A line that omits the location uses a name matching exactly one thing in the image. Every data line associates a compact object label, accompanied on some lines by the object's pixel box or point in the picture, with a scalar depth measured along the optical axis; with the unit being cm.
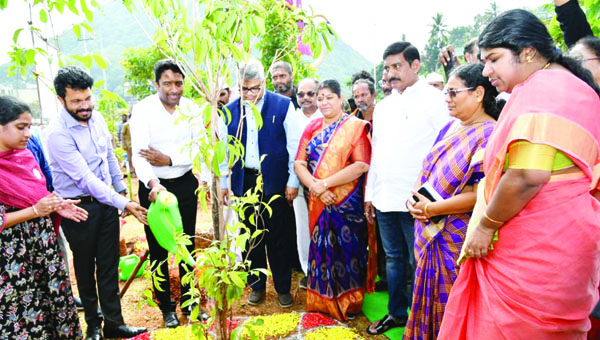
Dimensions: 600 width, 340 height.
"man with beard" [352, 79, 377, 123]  430
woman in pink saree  156
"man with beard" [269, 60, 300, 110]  462
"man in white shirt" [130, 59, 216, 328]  320
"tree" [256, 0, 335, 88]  171
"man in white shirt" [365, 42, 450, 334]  296
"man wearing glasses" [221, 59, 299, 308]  357
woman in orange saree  332
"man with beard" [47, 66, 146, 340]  293
